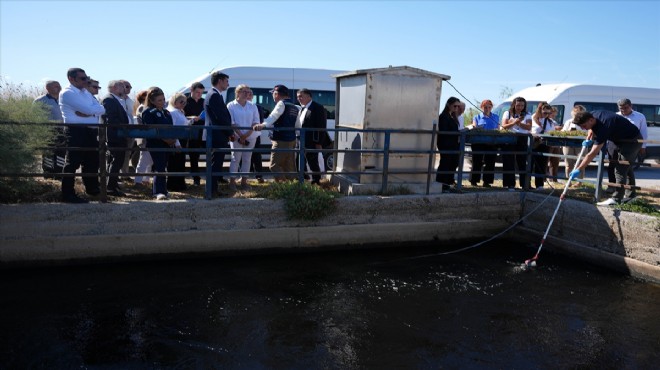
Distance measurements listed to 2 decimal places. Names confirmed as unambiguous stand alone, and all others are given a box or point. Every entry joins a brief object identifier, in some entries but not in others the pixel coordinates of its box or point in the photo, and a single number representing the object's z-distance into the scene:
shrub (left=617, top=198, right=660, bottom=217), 7.07
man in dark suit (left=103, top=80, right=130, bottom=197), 7.50
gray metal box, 8.13
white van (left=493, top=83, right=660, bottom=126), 15.18
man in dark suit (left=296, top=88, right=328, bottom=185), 8.64
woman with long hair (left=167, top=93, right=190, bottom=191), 8.16
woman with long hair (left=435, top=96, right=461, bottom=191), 8.93
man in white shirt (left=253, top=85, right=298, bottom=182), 8.47
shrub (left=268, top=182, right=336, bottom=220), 7.39
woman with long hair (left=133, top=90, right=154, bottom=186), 8.16
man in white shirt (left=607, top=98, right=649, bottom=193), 8.59
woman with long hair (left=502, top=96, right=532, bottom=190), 9.30
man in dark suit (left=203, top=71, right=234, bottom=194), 7.78
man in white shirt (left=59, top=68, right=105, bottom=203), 6.94
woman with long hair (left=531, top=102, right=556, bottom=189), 9.47
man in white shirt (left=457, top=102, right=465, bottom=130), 9.26
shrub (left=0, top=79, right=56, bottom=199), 6.49
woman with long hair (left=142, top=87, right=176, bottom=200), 7.42
